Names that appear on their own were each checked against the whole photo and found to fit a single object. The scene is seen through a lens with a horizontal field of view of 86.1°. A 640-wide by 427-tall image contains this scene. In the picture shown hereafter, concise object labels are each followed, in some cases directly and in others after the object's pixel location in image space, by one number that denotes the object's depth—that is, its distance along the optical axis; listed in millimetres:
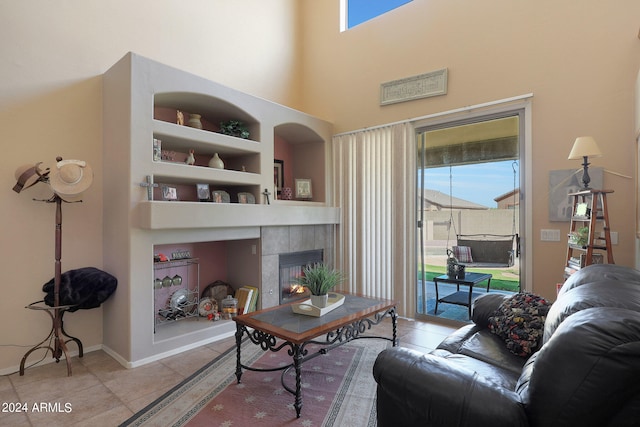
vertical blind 4316
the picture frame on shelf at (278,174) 5019
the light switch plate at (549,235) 3385
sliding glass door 3734
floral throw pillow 2094
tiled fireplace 4074
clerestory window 4699
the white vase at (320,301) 2763
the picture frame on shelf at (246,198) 4031
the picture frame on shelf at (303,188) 5016
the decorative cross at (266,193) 4105
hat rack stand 2871
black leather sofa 1057
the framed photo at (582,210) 2919
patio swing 3719
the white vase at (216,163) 3867
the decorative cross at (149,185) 3095
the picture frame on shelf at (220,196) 3936
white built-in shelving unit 3027
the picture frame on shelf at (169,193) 3486
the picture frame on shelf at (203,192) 3828
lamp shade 2799
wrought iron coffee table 2229
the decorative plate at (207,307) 3994
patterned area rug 2189
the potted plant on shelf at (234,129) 3996
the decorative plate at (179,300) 3900
